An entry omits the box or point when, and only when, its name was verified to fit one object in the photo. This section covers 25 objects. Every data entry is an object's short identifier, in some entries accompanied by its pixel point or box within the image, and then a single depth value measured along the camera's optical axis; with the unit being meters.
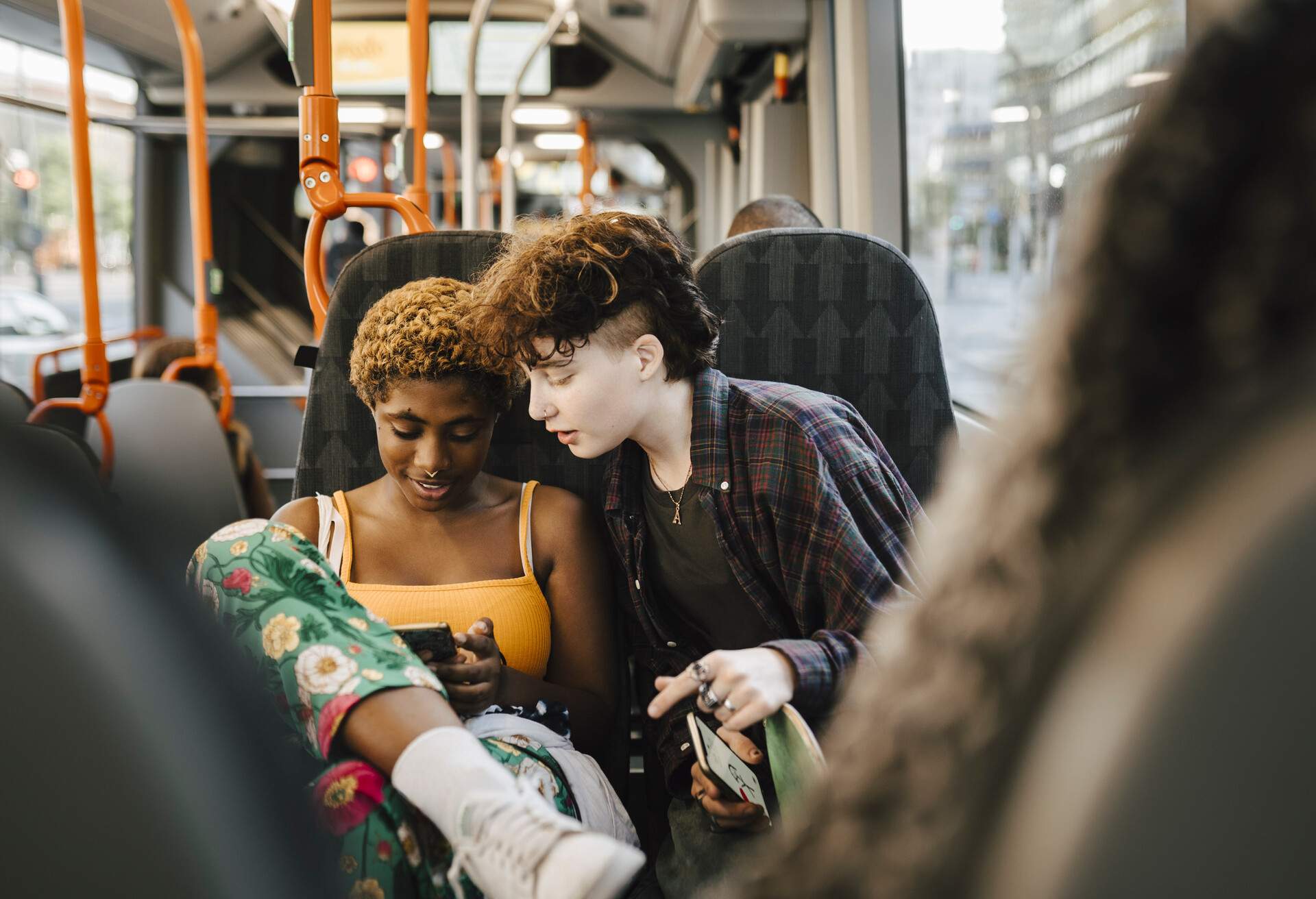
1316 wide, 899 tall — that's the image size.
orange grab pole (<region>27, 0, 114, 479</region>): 2.85
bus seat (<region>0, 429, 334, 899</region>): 0.59
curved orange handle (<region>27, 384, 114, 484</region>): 3.02
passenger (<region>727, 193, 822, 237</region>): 2.35
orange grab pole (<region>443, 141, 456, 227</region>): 6.92
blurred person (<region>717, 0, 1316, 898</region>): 0.40
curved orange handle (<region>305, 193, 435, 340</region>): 1.88
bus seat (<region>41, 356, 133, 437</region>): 4.39
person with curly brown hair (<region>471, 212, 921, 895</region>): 1.17
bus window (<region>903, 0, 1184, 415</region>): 1.68
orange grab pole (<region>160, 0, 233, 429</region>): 3.42
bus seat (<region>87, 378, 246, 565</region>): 3.59
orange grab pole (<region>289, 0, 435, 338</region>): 1.83
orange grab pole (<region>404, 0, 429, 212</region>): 2.27
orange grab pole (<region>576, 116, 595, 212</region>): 5.64
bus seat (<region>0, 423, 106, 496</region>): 0.65
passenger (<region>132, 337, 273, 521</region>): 3.74
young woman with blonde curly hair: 0.90
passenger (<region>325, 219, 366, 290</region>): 6.73
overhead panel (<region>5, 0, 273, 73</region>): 5.16
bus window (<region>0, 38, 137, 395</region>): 4.12
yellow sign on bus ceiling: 5.96
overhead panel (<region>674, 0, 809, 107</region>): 3.77
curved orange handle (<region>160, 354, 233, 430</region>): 3.68
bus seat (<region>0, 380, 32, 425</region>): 1.82
